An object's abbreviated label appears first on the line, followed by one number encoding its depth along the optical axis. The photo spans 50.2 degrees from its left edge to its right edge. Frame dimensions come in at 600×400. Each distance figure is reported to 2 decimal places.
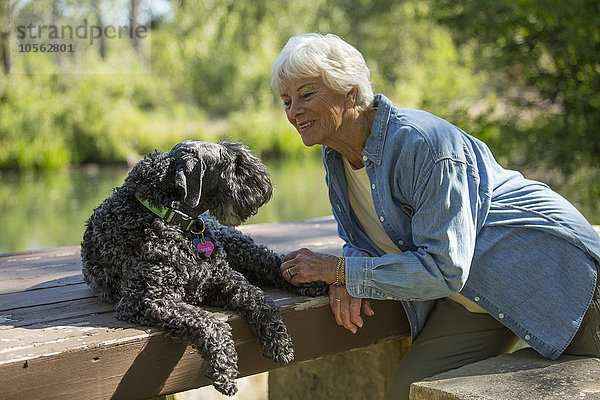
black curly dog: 2.09
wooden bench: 1.94
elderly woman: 2.30
